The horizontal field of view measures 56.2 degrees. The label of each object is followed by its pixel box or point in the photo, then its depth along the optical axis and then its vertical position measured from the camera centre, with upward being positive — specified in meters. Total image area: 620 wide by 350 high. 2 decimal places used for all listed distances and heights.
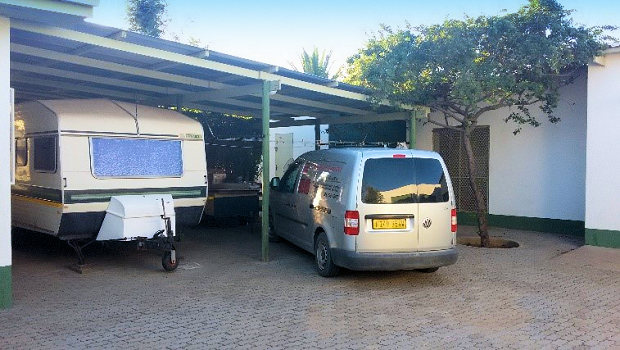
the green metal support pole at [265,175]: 9.22 -0.48
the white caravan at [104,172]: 8.19 -0.39
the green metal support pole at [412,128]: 12.33 +0.36
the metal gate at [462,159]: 13.35 -0.34
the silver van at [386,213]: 7.34 -0.88
